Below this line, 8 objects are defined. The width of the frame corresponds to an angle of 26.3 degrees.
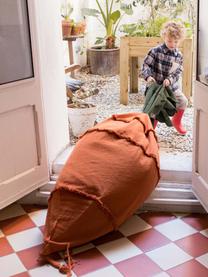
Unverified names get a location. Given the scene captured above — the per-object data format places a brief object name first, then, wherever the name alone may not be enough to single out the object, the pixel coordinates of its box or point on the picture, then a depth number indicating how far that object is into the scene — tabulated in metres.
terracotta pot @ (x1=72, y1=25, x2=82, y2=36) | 4.42
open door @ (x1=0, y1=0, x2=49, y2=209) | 2.28
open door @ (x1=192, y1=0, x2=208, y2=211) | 2.24
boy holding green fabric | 3.12
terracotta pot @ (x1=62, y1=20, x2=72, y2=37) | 4.30
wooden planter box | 3.86
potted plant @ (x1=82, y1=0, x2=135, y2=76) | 5.11
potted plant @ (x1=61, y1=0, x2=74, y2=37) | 4.32
